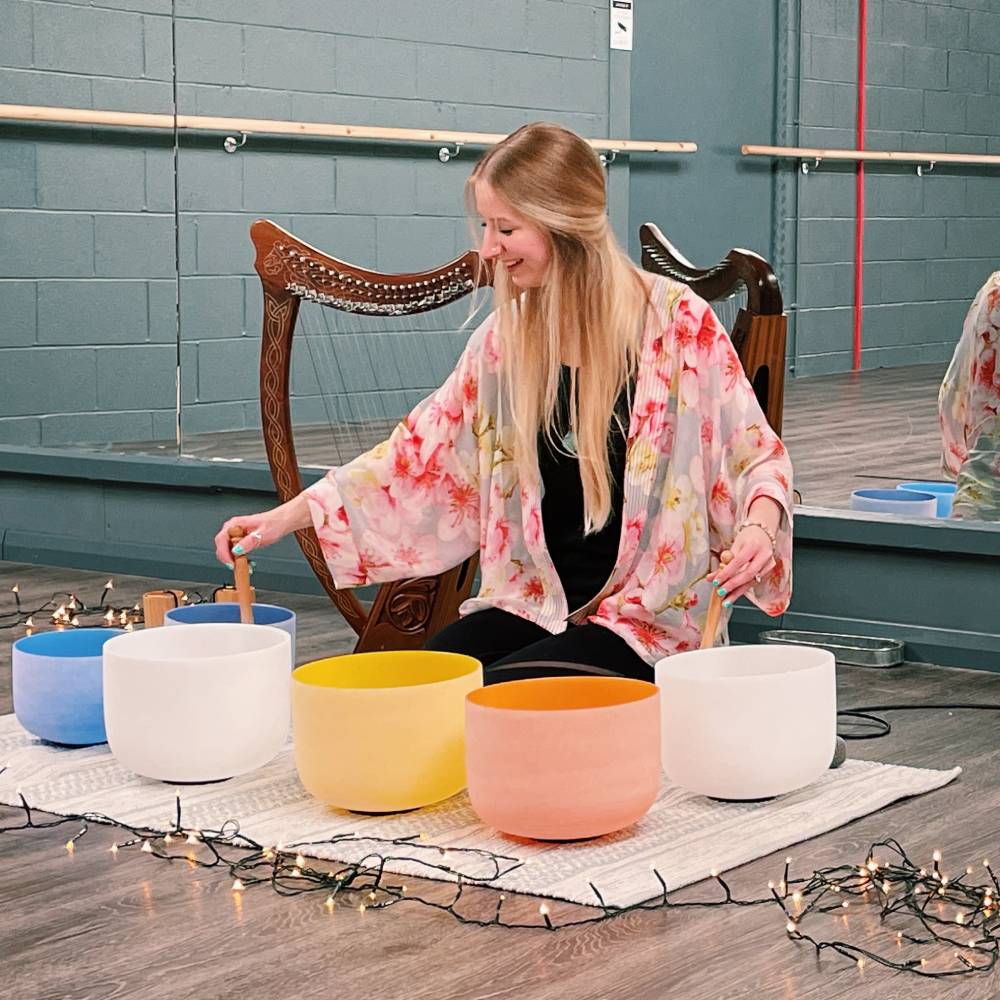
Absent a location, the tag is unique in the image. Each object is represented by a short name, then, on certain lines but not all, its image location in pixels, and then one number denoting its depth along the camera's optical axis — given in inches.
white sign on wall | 146.5
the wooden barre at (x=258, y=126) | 164.4
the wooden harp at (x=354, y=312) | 126.5
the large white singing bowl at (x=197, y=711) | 95.9
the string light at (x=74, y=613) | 150.6
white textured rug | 85.8
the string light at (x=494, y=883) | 77.0
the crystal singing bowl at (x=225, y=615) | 111.5
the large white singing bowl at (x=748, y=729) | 92.2
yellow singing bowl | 91.2
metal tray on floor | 133.8
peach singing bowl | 86.4
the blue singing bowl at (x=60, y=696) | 105.0
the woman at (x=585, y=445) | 103.0
